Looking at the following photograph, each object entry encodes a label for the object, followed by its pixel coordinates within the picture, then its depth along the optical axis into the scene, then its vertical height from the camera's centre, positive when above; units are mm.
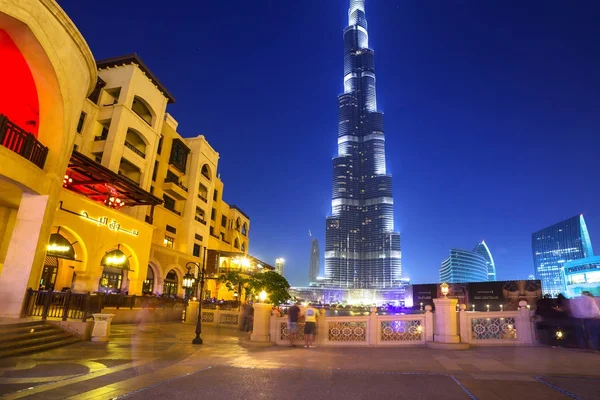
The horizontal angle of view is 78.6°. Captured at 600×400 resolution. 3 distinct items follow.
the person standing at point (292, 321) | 14148 -706
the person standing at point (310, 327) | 13820 -864
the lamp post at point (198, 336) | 14375 -1505
